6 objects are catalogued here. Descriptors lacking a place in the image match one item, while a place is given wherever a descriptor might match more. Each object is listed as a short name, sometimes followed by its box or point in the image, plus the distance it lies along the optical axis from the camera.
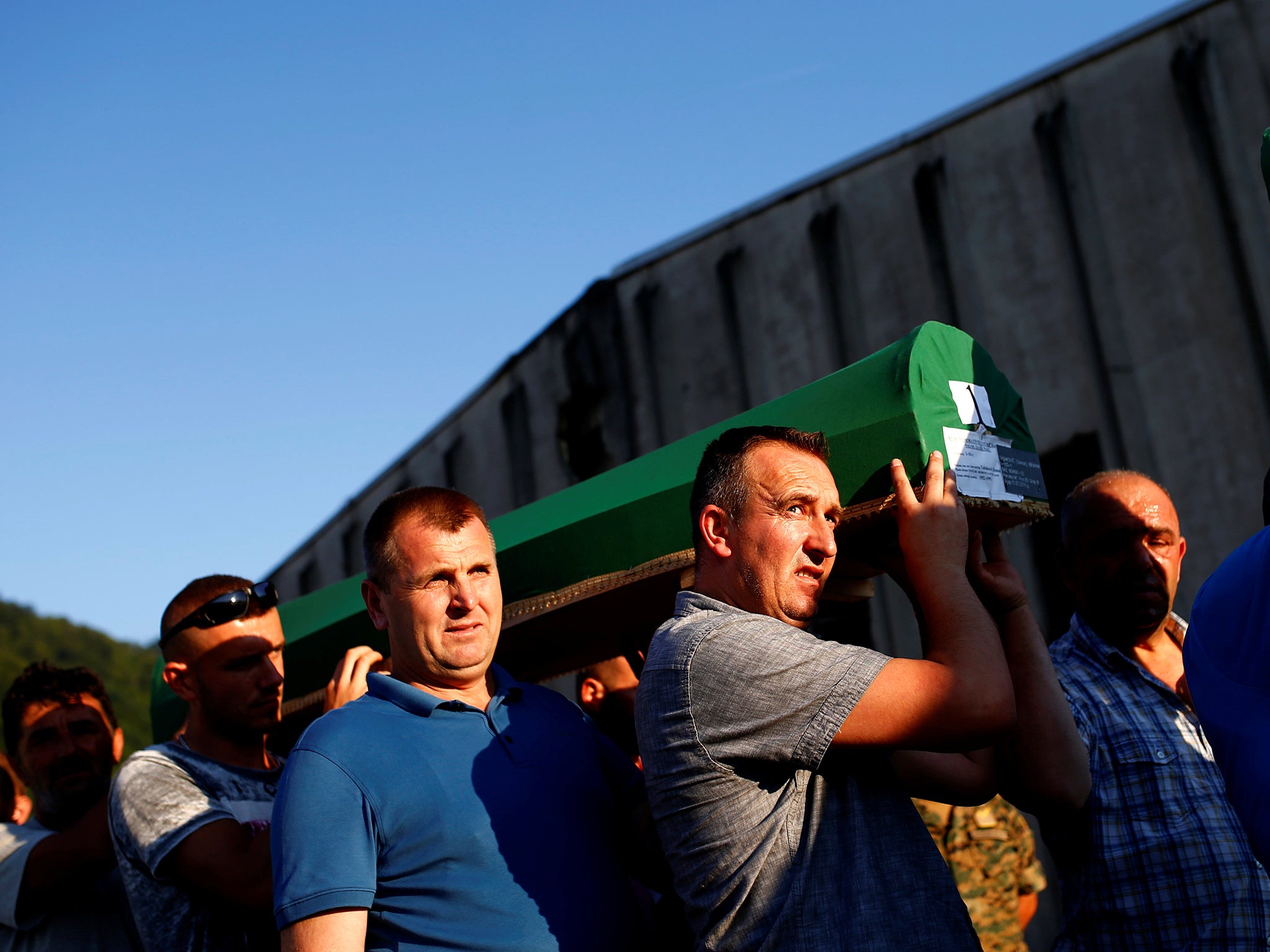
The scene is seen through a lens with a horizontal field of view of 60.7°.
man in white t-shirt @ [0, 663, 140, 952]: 2.96
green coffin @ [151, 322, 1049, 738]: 2.32
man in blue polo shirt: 1.92
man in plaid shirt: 2.53
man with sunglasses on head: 2.42
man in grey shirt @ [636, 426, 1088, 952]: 1.73
